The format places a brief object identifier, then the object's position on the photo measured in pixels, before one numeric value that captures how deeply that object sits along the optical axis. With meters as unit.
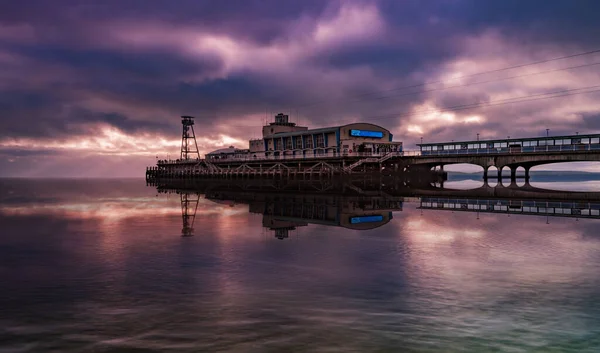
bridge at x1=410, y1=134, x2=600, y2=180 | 60.69
